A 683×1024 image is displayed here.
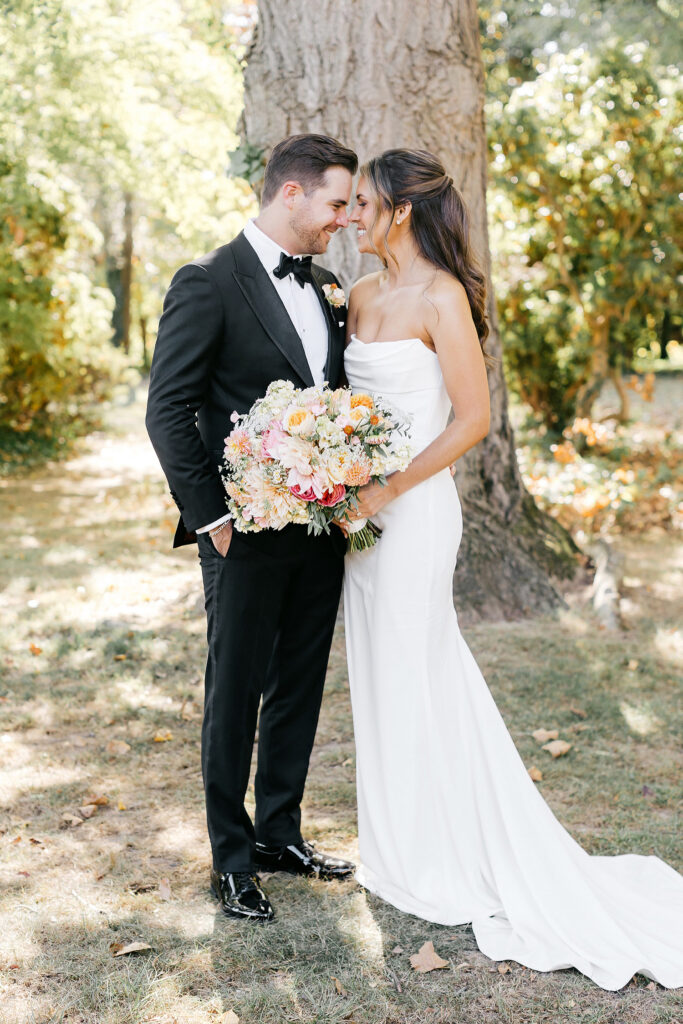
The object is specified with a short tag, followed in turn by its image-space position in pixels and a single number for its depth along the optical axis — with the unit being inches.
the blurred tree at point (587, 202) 378.3
